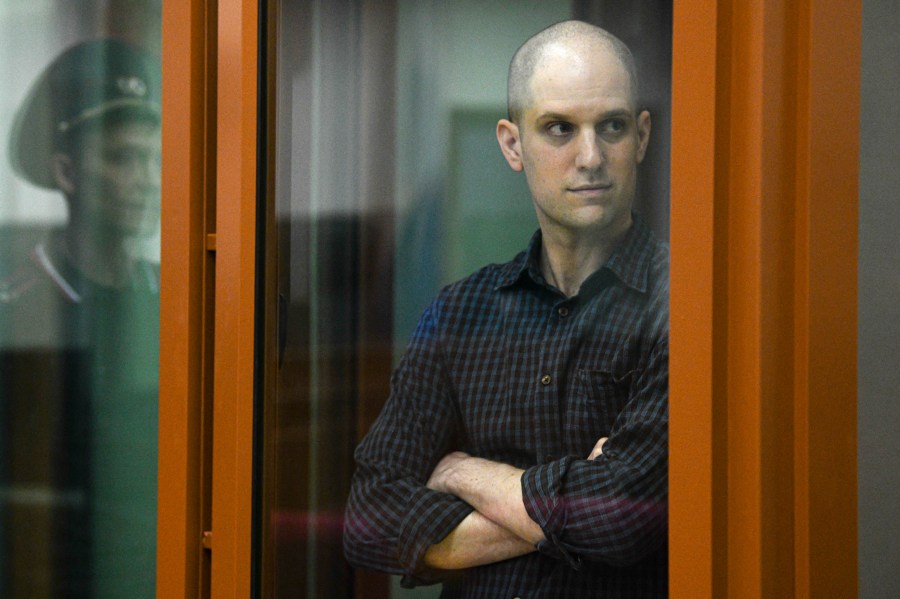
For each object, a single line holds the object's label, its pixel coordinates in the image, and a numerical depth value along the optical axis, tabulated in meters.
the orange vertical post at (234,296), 2.76
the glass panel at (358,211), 2.63
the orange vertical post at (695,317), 2.49
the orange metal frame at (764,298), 2.48
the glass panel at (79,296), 2.93
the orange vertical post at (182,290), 2.81
